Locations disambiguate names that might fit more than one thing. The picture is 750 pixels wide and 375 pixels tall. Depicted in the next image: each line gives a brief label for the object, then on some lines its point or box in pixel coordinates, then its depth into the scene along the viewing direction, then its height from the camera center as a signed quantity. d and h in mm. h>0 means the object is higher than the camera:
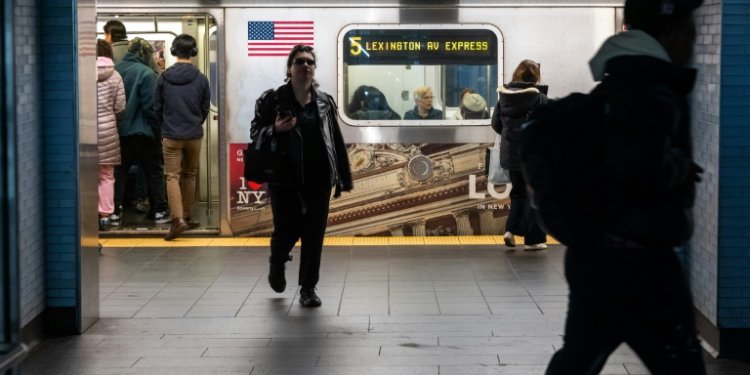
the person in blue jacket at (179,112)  10961 -71
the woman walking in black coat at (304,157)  7602 -316
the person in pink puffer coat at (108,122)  10648 -162
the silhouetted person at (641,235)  3645 -372
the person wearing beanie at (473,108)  11047 -9
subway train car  10906 +287
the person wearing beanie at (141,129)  11617 -243
